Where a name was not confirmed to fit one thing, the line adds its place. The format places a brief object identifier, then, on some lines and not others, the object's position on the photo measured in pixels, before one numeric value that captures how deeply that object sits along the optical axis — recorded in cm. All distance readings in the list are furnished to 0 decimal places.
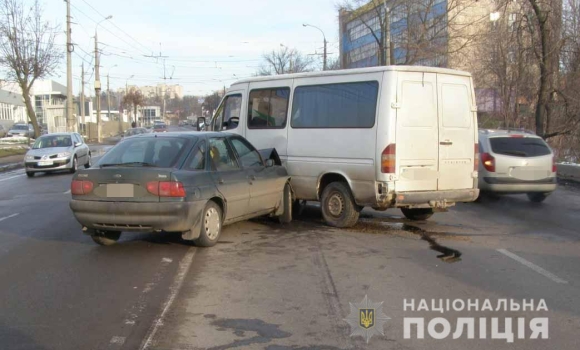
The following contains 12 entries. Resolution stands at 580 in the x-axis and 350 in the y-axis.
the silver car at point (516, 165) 1170
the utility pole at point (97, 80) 4562
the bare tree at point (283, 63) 7250
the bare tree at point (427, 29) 3472
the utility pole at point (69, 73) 3496
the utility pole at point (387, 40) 2597
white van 841
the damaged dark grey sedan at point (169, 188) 707
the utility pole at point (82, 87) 5203
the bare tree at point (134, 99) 8672
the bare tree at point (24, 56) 3453
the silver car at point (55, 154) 1995
